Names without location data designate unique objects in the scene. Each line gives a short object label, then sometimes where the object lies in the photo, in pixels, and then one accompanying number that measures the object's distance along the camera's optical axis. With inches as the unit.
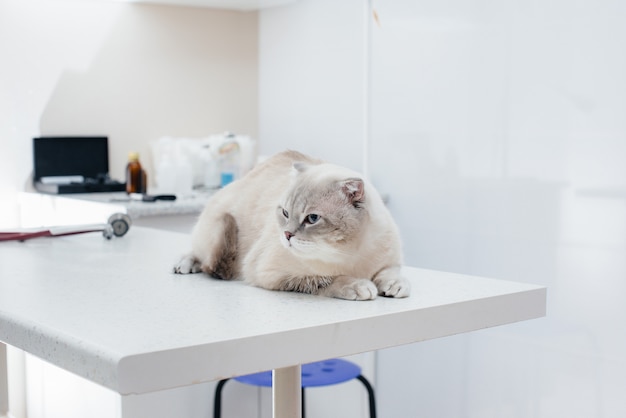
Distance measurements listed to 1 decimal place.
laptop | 115.5
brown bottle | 115.6
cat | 40.5
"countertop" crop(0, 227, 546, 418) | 28.7
